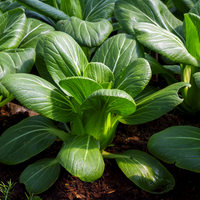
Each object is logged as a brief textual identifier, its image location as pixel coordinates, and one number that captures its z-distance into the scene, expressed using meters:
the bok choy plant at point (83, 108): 1.09
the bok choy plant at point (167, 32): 1.17
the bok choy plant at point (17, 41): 1.17
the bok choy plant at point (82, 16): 1.22
